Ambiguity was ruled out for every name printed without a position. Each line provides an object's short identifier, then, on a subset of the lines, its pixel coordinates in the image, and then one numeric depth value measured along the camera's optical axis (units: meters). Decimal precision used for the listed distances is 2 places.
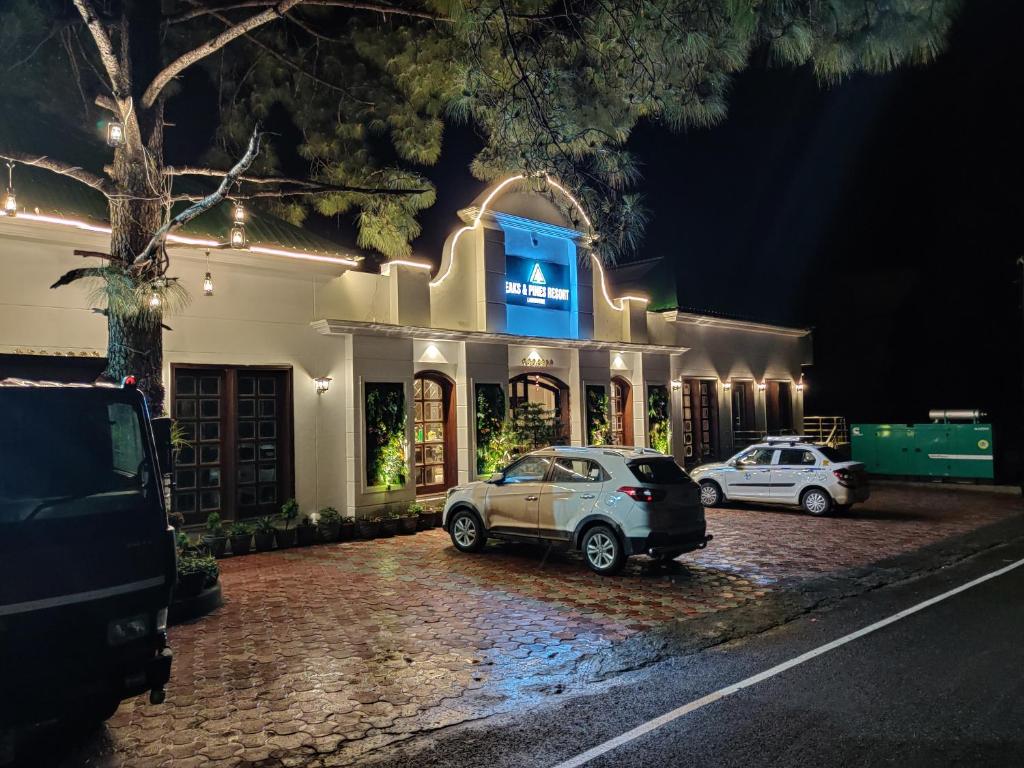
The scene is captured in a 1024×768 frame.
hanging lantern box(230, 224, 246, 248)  9.46
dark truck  4.17
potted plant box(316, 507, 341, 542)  12.70
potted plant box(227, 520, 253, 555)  11.57
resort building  11.10
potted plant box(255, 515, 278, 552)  11.88
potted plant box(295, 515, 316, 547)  12.35
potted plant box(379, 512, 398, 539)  13.32
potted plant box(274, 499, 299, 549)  12.16
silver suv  9.48
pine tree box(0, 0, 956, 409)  7.21
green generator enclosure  19.92
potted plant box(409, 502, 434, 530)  13.88
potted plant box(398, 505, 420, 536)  13.55
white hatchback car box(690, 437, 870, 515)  14.68
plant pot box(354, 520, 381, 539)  13.05
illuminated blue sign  16.91
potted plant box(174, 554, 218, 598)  8.00
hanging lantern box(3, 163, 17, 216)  9.64
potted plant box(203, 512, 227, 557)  11.28
